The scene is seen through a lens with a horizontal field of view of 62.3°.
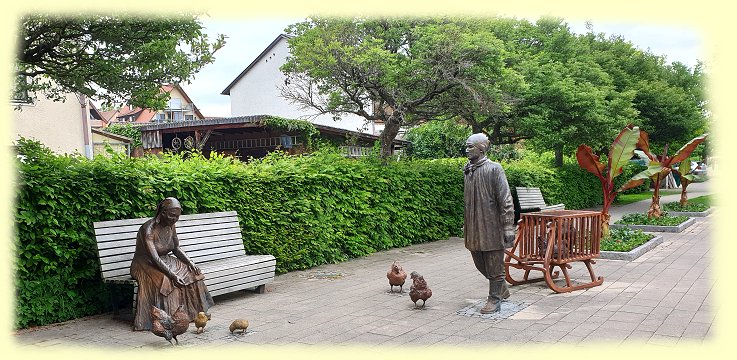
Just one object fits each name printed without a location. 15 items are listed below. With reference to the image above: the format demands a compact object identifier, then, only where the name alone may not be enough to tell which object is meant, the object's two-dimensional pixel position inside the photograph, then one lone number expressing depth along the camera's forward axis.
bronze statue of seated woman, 6.66
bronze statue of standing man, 7.02
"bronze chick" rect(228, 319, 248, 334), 6.21
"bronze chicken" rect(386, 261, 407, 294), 8.43
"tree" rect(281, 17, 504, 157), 13.59
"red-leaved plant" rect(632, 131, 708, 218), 15.28
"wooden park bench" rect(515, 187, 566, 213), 14.01
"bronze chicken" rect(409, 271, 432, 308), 7.41
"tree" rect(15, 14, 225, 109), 7.08
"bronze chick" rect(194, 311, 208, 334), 6.30
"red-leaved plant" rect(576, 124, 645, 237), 12.71
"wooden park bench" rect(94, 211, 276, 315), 7.16
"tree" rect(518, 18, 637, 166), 19.91
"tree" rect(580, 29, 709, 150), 27.30
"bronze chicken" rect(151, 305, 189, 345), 5.76
